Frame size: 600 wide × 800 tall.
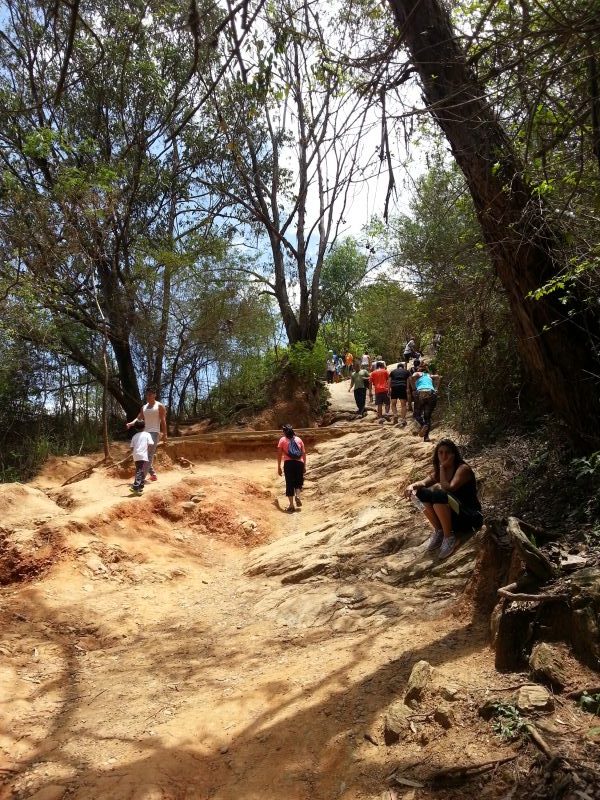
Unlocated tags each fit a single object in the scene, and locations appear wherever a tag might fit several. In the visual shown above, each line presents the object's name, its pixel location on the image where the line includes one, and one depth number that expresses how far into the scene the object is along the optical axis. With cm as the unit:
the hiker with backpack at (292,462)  1047
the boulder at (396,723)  316
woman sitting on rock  544
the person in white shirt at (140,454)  959
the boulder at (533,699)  291
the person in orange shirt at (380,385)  1451
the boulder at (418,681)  338
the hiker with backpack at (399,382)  1278
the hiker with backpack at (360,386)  1659
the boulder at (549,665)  307
